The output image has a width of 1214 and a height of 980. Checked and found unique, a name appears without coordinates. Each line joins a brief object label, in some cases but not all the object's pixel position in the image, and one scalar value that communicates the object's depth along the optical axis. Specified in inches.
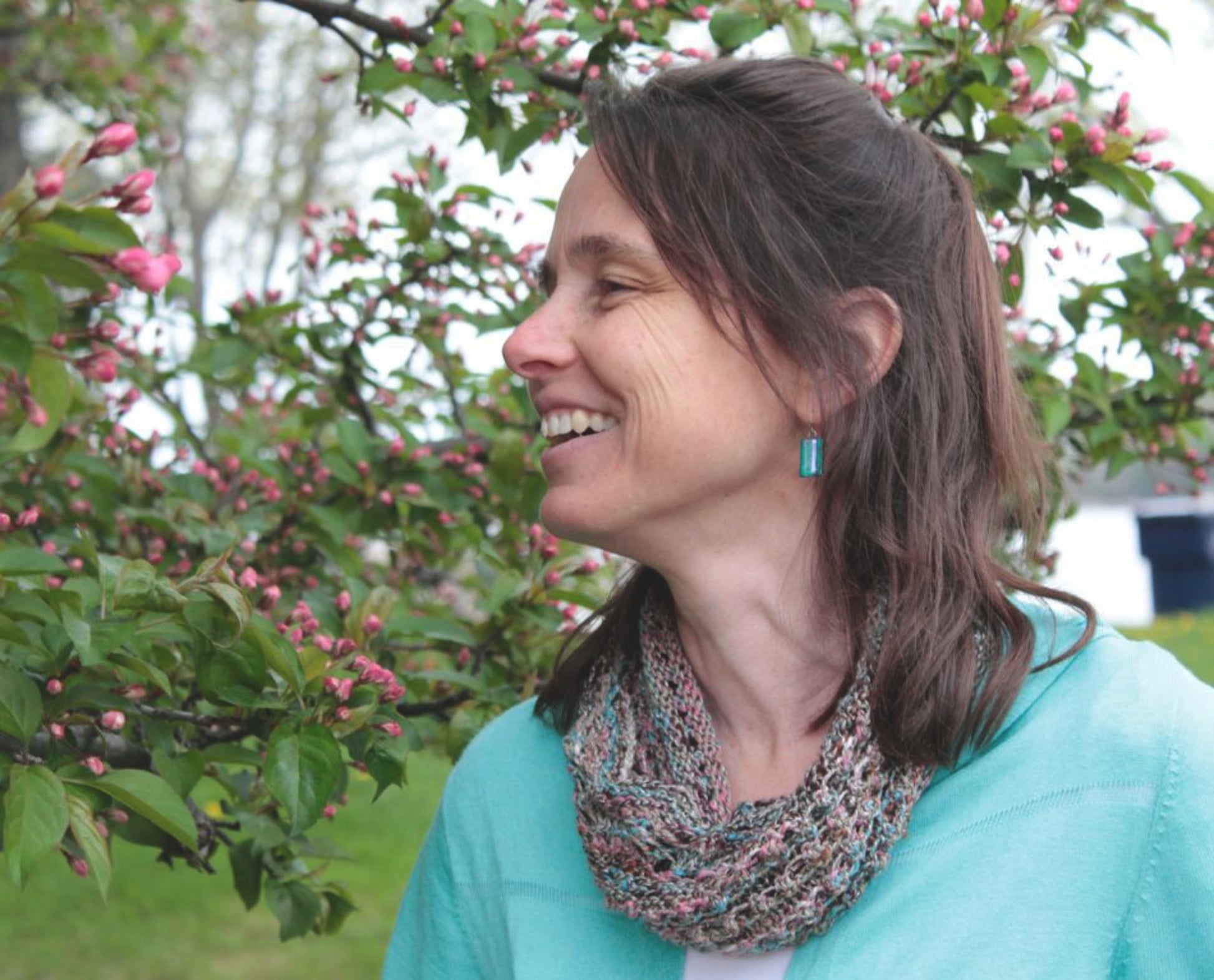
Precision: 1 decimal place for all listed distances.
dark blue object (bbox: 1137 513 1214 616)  403.4
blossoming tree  52.4
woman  52.4
